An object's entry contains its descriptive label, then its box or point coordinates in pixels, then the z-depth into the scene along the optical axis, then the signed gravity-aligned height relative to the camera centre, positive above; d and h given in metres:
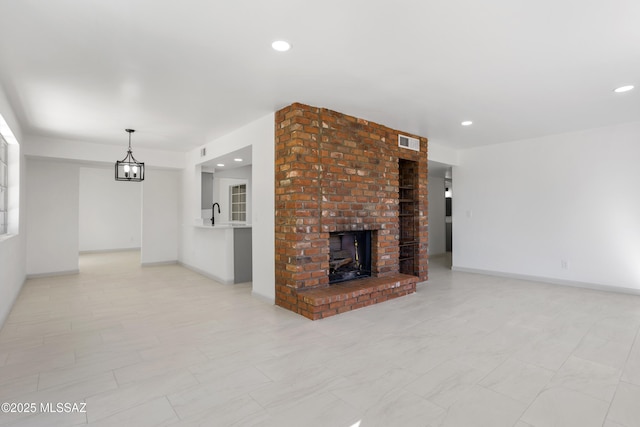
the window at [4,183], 3.97 +0.38
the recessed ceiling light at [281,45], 2.37 +1.23
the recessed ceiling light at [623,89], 3.26 +1.24
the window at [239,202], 8.48 +0.28
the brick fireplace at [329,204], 3.70 +0.11
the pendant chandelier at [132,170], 4.74 +0.63
